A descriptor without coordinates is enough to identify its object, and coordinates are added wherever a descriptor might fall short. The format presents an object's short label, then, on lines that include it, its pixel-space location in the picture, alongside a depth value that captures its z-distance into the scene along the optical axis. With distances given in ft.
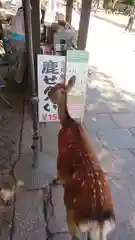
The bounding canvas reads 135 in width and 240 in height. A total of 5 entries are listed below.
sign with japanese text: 8.67
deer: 4.21
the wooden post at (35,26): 8.77
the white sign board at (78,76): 8.87
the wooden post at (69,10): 17.29
